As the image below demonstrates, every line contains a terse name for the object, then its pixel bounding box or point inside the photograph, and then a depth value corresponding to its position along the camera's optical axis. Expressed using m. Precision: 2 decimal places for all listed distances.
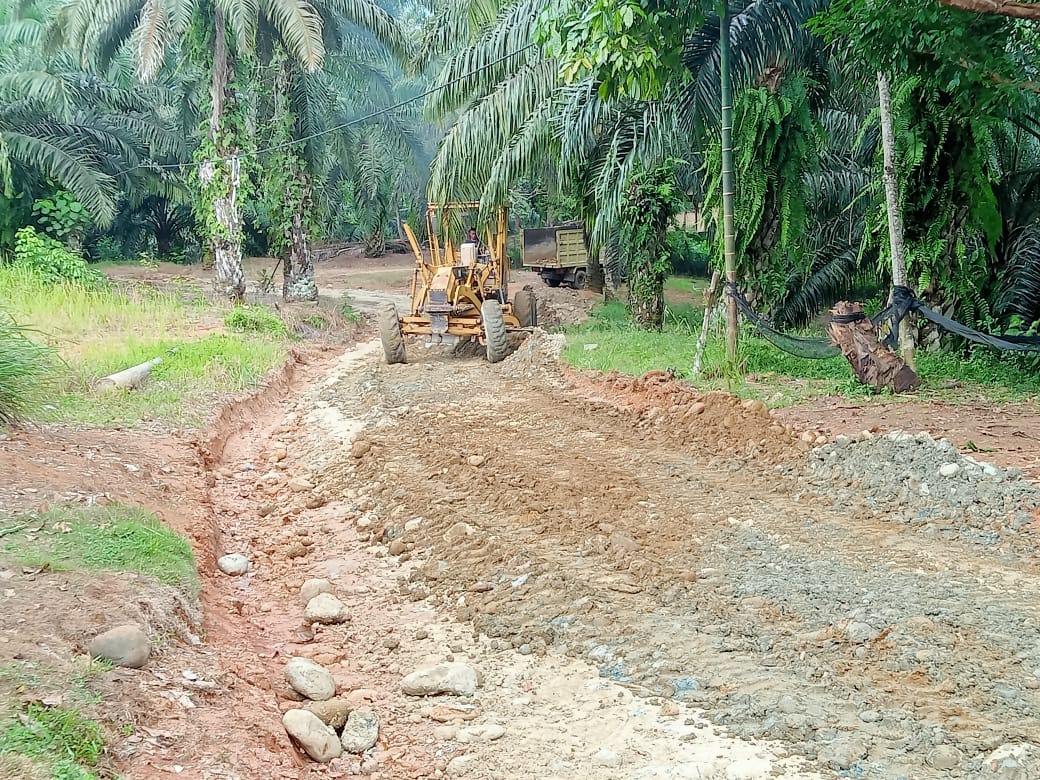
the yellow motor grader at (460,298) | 15.38
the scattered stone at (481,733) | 4.53
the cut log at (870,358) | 9.63
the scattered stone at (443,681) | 4.99
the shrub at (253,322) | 17.14
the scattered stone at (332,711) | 4.75
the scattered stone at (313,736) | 4.46
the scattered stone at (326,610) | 6.05
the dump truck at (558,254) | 28.55
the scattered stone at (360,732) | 4.55
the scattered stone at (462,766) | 4.26
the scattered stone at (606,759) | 4.20
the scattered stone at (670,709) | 4.50
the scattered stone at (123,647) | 4.55
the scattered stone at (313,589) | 6.46
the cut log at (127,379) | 11.37
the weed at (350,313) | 21.99
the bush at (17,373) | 8.35
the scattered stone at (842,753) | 3.97
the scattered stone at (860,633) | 4.98
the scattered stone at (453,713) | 4.75
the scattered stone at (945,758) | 3.87
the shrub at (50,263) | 20.17
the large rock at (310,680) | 5.02
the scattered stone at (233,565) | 6.96
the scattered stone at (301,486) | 9.10
